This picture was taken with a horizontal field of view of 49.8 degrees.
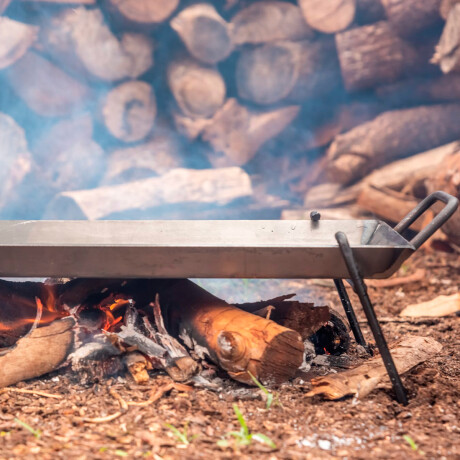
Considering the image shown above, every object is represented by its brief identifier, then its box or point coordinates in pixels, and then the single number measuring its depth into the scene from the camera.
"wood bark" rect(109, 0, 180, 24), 5.02
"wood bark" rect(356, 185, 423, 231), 5.14
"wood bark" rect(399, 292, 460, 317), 3.69
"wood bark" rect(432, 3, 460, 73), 4.64
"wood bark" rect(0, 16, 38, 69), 4.88
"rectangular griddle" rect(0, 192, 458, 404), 2.04
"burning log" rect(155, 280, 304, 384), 2.16
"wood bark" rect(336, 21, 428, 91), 5.48
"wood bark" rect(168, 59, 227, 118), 5.59
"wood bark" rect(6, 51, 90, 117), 5.29
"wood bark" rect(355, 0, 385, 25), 5.48
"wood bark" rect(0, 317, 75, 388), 2.24
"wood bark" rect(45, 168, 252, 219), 5.20
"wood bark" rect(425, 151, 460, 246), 4.21
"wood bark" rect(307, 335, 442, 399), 2.15
